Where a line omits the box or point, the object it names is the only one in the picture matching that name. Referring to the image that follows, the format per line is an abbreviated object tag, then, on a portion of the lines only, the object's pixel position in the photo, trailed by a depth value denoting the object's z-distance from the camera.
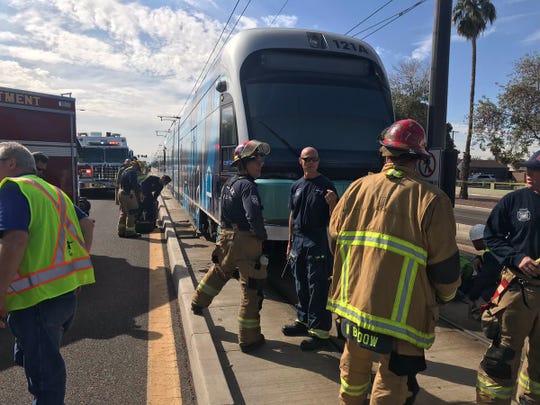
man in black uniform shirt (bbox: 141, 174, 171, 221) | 10.85
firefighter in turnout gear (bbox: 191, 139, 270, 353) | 3.88
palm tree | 29.14
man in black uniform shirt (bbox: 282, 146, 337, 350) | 3.93
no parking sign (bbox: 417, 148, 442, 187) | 5.63
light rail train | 5.56
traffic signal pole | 5.99
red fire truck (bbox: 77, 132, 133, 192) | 20.33
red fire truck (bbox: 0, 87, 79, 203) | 6.84
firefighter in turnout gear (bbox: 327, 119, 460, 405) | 2.27
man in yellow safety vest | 2.32
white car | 54.08
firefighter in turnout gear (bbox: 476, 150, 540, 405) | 2.79
